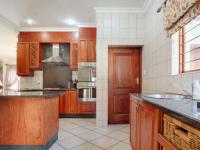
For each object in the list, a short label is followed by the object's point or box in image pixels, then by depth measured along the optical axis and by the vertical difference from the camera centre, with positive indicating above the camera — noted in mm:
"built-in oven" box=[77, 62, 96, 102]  3785 -23
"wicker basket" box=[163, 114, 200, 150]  619 -314
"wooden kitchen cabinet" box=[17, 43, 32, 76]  4042 +485
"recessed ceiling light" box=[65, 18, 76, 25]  3628 +1492
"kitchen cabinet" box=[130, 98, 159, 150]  1055 -493
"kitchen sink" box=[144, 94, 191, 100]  1408 -235
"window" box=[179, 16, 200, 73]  1496 +351
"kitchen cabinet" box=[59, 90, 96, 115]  3814 -861
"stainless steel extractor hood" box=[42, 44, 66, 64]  3956 +518
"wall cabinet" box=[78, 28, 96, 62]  3817 +750
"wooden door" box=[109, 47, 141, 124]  3260 -90
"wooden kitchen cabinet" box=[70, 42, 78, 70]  3959 +553
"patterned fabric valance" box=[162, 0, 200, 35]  1253 +666
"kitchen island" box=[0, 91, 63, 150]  1933 -703
